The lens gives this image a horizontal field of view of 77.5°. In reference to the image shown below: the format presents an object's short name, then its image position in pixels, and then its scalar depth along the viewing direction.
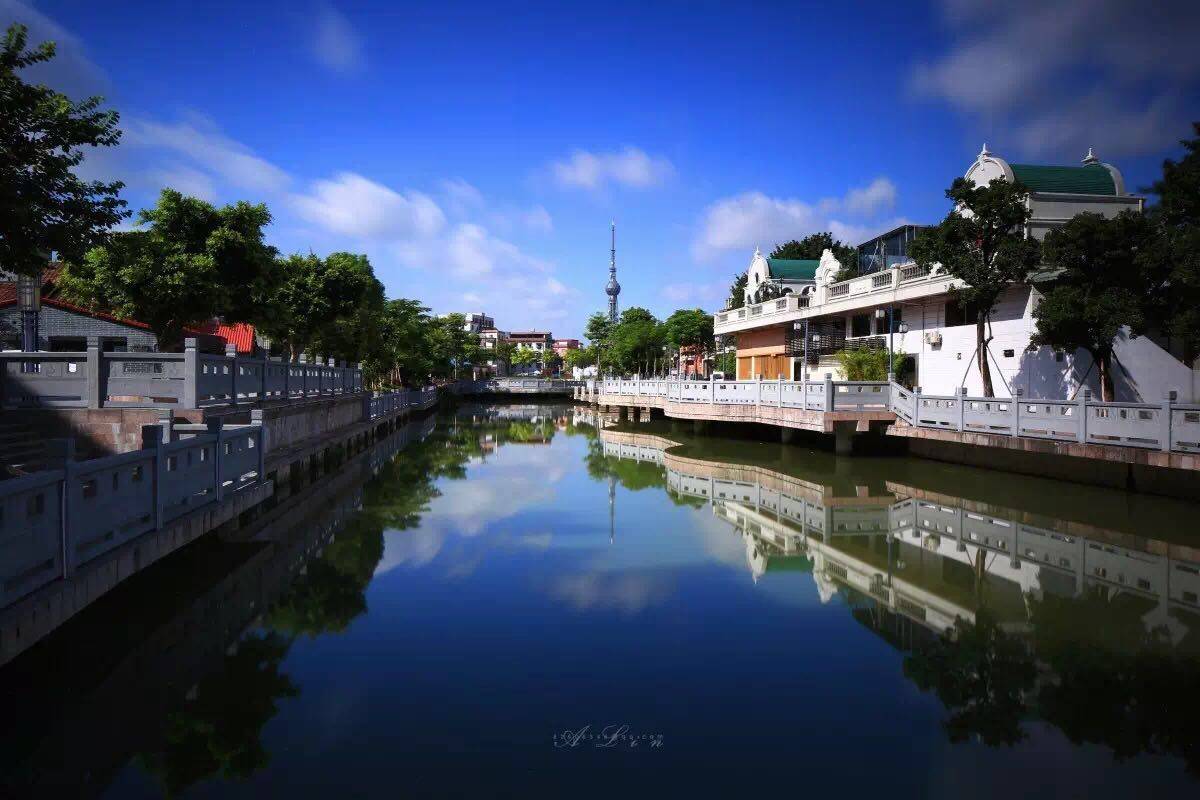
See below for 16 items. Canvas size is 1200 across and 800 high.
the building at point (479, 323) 142.75
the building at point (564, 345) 156.25
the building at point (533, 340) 145.04
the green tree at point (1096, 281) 14.29
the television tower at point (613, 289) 124.02
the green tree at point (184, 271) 16.47
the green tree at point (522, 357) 116.00
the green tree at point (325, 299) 28.12
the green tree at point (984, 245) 17.09
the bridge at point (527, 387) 65.31
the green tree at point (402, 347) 42.61
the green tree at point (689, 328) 49.81
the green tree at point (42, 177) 7.11
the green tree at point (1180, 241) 11.79
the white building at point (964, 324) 18.20
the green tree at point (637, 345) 55.19
